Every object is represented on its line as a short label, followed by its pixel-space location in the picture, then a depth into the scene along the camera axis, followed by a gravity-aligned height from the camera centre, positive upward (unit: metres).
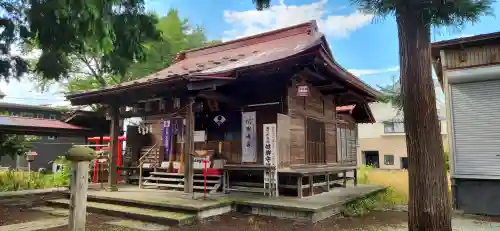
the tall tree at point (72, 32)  4.77 +1.78
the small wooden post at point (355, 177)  12.30 -1.22
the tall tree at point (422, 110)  4.27 +0.42
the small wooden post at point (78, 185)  4.38 -0.53
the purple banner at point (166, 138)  11.10 +0.18
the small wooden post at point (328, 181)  10.10 -1.12
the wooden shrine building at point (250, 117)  8.27 +0.79
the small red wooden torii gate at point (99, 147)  11.89 -0.12
